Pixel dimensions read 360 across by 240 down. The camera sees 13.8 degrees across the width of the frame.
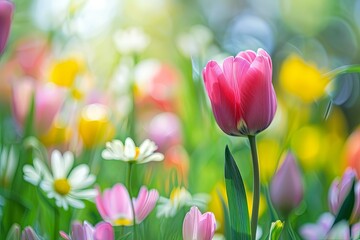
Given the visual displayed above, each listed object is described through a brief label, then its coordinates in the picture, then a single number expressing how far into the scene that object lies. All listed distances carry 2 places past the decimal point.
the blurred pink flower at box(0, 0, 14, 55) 1.01
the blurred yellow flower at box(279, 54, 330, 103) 1.41
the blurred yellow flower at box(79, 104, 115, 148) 1.22
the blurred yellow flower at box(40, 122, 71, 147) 1.23
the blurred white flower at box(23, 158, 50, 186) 0.99
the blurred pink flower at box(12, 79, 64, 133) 1.22
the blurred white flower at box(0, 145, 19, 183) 1.09
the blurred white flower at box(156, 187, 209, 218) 0.99
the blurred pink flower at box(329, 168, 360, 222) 0.98
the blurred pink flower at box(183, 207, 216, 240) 0.92
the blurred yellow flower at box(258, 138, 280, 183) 1.30
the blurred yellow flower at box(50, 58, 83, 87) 1.33
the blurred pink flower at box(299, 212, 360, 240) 0.93
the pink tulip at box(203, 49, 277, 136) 0.94
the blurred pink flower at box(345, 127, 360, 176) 1.18
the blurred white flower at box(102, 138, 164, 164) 0.97
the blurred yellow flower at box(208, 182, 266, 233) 1.10
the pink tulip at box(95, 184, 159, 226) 0.96
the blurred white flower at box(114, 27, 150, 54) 1.31
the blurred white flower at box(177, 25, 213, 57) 1.38
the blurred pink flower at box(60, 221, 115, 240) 0.92
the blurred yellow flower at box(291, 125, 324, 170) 1.36
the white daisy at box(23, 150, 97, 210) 1.01
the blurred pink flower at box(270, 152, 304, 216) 1.05
